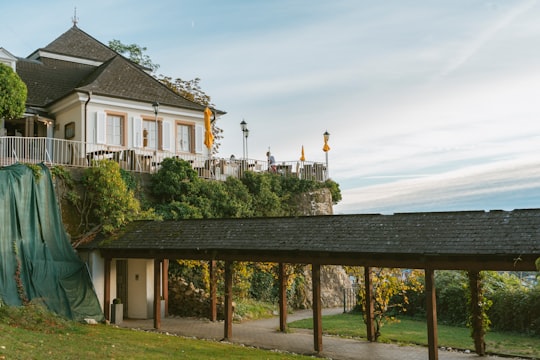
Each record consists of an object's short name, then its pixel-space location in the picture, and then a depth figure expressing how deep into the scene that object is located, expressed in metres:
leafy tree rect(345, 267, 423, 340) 16.52
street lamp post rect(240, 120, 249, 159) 28.70
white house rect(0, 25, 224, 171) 24.77
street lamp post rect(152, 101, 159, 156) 25.74
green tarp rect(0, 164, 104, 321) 16.89
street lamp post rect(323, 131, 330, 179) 30.84
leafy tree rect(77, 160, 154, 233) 20.42
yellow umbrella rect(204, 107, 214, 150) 26.17
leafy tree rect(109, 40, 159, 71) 39.03
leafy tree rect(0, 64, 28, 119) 20.67
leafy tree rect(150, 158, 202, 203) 23.56
